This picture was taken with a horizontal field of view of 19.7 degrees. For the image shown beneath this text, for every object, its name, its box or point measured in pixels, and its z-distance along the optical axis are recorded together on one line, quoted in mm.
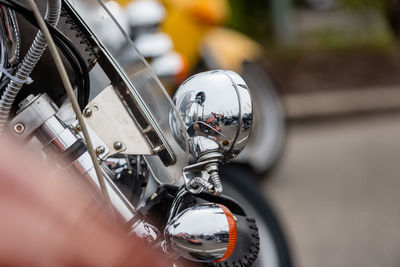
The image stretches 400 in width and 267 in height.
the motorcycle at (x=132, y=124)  1478
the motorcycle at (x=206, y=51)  3370
